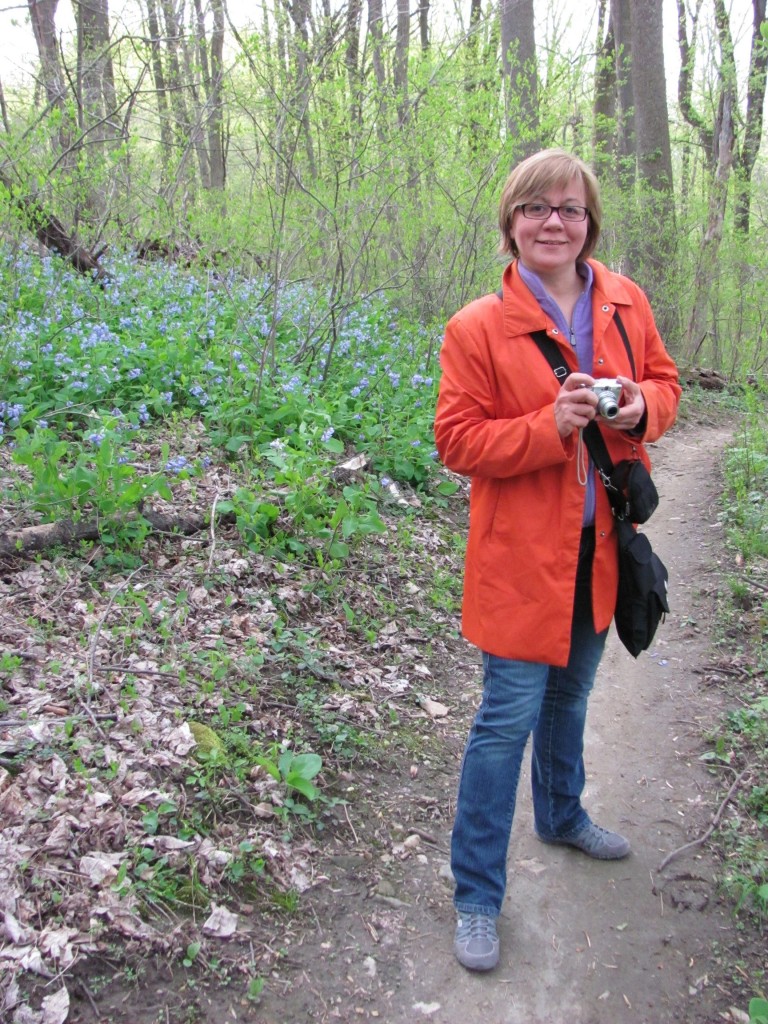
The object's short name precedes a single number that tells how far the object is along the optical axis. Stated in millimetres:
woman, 2064
